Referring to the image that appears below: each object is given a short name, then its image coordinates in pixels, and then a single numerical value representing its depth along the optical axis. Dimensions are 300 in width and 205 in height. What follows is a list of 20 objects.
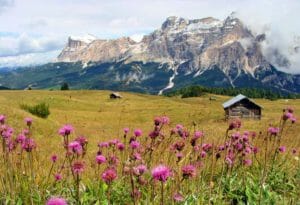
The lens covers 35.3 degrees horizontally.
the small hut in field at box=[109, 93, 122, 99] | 144.38
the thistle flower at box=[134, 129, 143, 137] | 6.53
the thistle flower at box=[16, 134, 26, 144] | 6.48
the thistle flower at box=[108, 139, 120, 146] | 7.36
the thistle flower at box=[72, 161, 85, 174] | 4.73
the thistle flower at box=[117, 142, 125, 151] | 6.48
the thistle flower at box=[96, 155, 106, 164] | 5.29
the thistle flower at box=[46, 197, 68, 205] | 3.00
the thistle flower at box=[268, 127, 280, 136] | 6.72
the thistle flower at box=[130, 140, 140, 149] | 6.13
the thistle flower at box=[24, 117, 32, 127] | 6.12
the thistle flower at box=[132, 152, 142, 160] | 5.27
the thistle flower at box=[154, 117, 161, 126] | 6.33
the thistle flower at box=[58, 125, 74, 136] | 5.45
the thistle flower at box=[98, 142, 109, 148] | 7.27
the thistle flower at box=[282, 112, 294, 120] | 5.97
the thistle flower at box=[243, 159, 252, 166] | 8.60
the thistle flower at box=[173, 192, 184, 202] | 4.97
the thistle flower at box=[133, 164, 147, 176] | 3.96
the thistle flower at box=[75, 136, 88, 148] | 6.10
